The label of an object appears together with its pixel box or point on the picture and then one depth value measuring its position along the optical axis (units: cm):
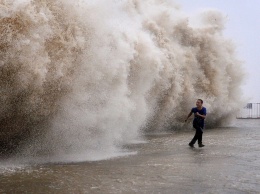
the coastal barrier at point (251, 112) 3334
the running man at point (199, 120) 1175
